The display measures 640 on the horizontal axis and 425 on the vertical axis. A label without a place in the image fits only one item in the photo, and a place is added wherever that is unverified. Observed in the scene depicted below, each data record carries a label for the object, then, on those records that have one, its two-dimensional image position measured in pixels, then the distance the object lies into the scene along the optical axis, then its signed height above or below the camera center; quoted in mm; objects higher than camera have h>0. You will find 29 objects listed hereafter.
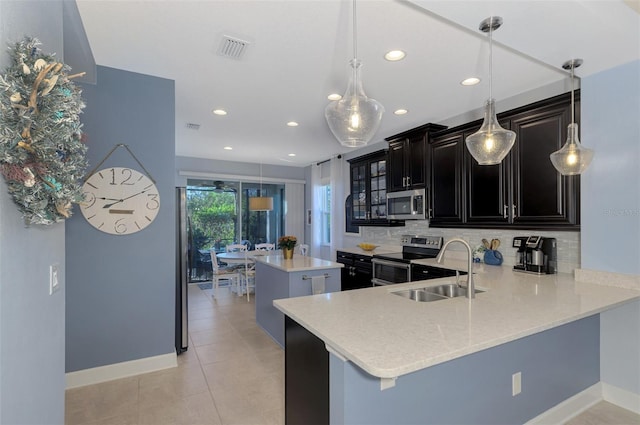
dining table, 5367 -721
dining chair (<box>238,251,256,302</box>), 5465 -1056
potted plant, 3910 -379
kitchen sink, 2287 -572
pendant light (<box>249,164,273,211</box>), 6102 +195
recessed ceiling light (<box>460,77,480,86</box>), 2910 +1222
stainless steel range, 3809 -564
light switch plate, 1426 -291
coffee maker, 2842 -379
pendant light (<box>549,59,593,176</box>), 2127 +382
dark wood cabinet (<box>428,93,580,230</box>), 2664 +321
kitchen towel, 3410 -754
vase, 3916 -476
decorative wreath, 880 +254
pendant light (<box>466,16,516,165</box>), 1955 +459
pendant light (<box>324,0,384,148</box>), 1739 +557
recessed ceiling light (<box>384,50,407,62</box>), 2432 +1226
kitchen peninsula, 1335 -700
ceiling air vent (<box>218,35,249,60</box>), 2256 +1223
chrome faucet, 1907 -356
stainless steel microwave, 3980 +121
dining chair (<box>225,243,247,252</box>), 6398 -661
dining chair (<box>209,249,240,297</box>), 5660 -1040
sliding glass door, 6785 -103
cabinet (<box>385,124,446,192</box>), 3980 +737
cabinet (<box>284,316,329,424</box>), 1571 -873
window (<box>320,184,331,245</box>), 6980 +21
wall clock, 2676 +117
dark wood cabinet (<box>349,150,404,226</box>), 4789 +381
